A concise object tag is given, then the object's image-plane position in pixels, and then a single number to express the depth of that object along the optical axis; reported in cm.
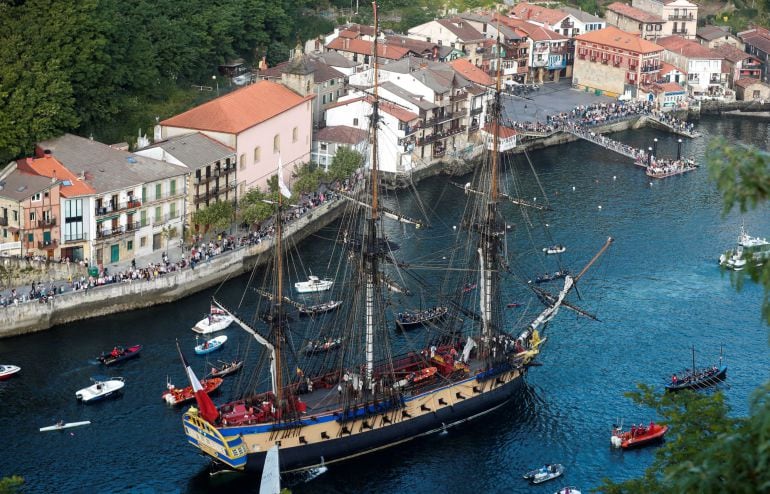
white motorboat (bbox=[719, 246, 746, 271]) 7614
